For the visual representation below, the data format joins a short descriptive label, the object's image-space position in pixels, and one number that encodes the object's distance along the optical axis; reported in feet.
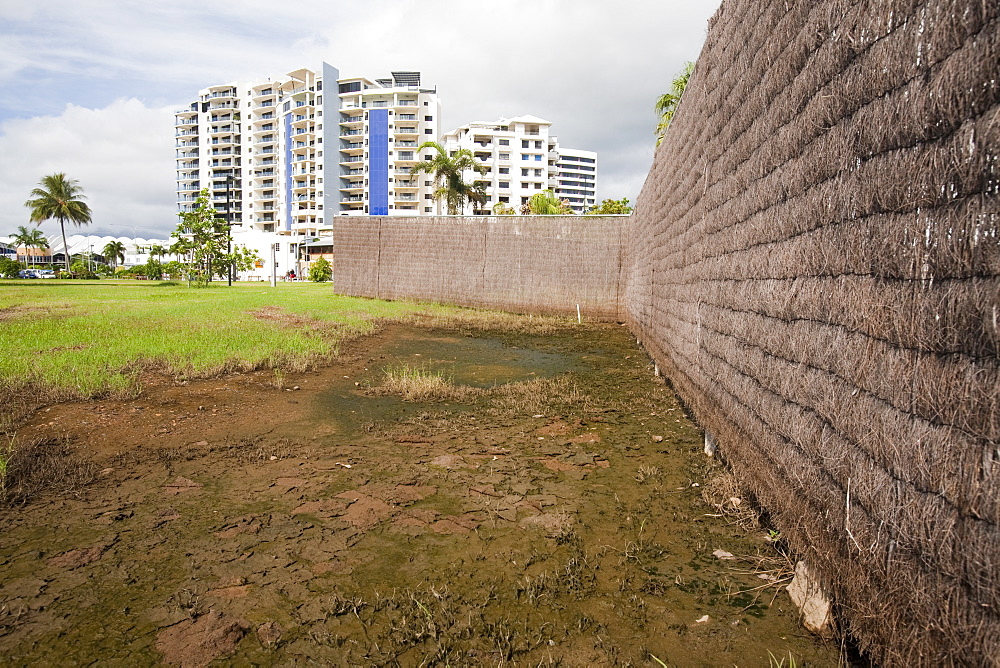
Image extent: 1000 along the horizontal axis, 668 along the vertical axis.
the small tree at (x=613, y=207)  123.34
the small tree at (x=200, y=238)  79.30
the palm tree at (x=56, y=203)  173.37
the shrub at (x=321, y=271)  127.75
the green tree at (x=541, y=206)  107.24
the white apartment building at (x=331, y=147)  224.94
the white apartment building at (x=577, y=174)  364.79
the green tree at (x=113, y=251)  227.61
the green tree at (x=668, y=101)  55.06
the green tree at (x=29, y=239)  212.02
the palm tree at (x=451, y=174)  110.11
